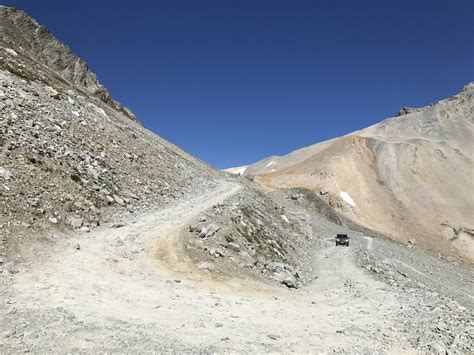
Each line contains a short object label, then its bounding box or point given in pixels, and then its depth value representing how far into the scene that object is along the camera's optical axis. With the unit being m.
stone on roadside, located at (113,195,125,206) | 30.11
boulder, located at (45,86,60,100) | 39.98
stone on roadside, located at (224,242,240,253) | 25.71
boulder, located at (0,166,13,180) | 23.21
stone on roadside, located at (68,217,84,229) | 24.35
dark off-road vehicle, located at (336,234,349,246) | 49.62
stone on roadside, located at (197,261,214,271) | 22.08
